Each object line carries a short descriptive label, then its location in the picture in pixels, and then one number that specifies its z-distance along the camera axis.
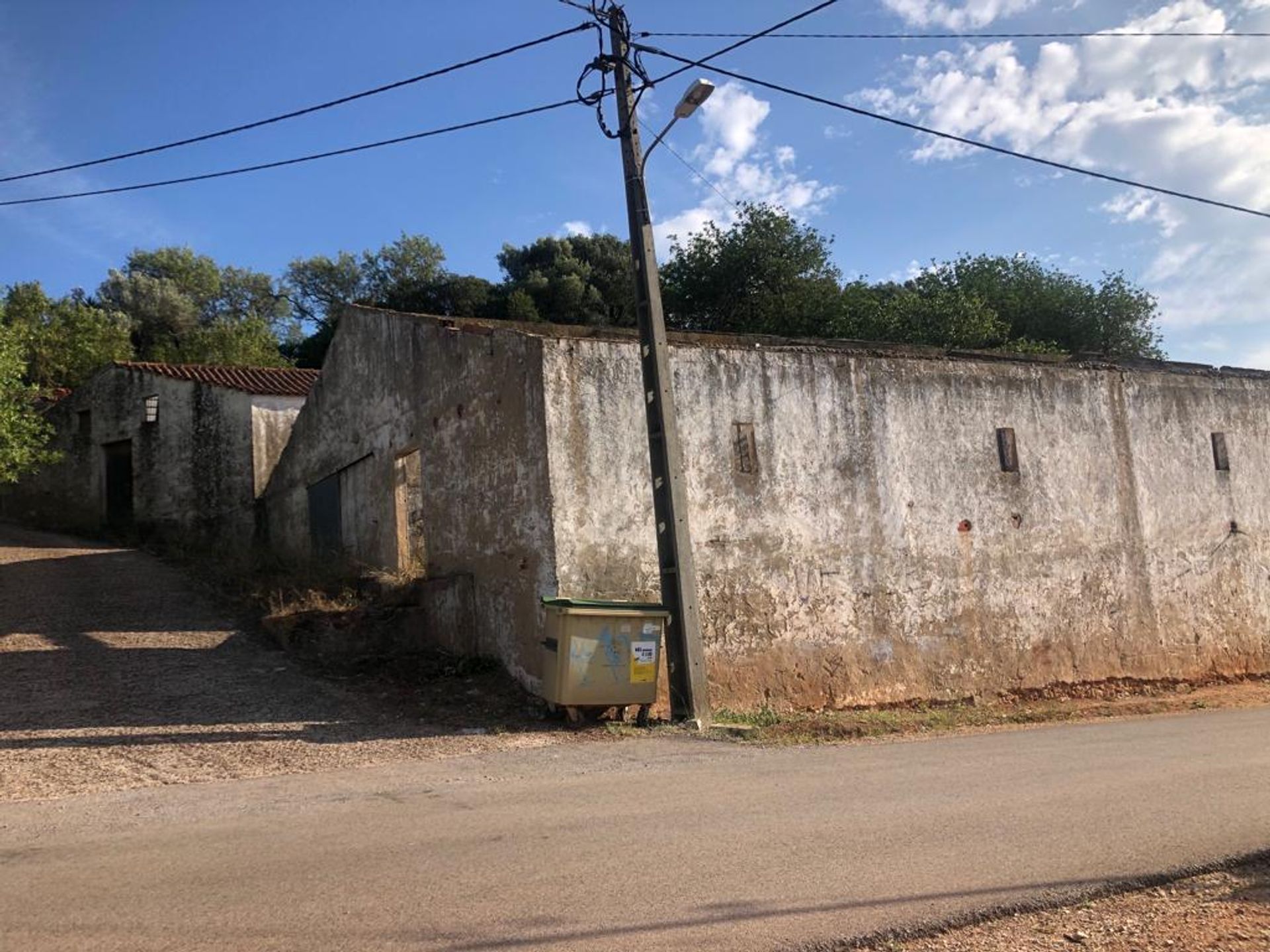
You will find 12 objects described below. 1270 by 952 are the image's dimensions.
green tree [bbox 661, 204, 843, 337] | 32.56
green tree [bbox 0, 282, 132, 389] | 32.97
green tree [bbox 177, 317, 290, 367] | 37.31
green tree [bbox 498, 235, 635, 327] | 39.41
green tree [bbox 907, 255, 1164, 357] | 33.88
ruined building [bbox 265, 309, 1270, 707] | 10.90
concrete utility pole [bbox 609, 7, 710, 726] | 9.85
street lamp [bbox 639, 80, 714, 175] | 9.91
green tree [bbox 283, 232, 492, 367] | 42.38
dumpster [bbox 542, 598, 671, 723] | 9.41
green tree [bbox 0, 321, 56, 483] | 16.05
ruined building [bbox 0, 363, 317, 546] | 24.03
